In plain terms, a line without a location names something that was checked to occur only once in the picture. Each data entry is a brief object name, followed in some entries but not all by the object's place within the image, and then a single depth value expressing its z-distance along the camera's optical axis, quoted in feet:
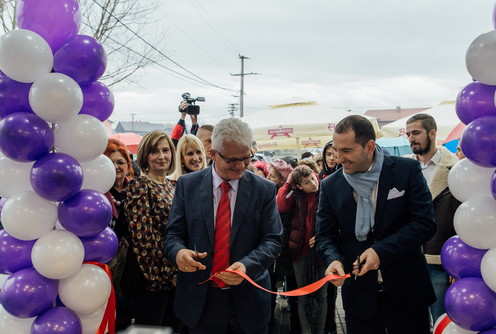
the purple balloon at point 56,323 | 6.84
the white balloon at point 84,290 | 7.16
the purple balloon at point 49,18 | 7.15
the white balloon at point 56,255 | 6.89
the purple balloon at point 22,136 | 6.55
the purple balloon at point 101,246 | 7.50
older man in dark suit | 7.29
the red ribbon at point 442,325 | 6.89
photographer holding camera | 14.69
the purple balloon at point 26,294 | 6.73
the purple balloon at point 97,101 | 7.57
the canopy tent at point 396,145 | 33.24
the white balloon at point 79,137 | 7.14
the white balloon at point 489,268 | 5.66
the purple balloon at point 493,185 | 5.67
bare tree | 23.58
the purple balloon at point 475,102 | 5.98
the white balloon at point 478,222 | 5.87
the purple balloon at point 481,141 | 5.69
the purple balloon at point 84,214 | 7.06
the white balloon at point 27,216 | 6.86
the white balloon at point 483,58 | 5.66
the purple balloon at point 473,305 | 5.85
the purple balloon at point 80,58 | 7.02
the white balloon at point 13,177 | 7.14
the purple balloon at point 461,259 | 6.18
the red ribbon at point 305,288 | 6.56
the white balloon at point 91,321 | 7.48
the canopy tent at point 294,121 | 26.52
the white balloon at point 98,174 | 7.61
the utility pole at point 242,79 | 110.63
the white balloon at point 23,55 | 6.59
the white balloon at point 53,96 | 6.74
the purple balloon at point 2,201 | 7.63
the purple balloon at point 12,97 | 6.89
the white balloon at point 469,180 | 6.15
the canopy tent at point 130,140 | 28.33
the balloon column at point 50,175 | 6.73
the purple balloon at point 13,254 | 7.02
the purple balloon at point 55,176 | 6.71
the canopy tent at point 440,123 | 27.66
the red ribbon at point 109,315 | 7.75
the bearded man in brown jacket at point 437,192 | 11.28
